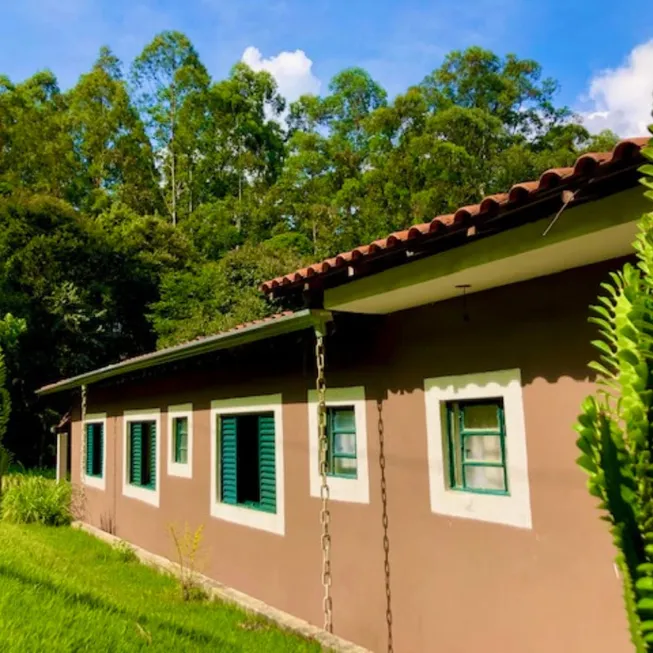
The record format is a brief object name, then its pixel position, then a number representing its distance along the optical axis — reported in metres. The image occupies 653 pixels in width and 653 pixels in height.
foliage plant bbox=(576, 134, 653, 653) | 1.85
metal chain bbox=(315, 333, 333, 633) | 6.31
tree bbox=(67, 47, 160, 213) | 36.97
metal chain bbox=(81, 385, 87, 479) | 14.18
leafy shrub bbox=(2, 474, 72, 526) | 13.42
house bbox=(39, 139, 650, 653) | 4.22
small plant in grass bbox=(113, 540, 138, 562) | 10.29
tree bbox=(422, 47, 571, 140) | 32.28
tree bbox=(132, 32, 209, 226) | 38.88
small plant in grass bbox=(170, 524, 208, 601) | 7.88
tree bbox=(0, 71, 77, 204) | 32.28
